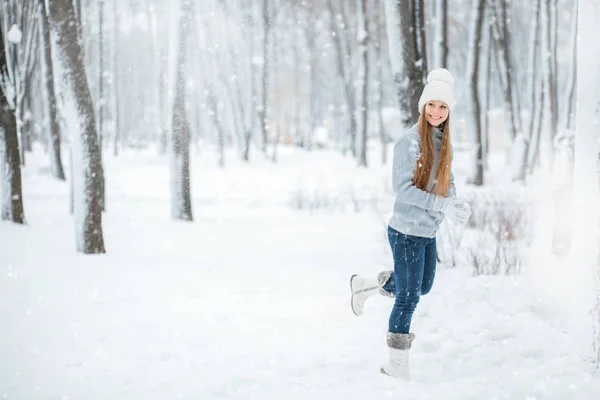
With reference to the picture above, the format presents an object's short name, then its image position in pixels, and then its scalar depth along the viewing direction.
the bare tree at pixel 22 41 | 12.20
